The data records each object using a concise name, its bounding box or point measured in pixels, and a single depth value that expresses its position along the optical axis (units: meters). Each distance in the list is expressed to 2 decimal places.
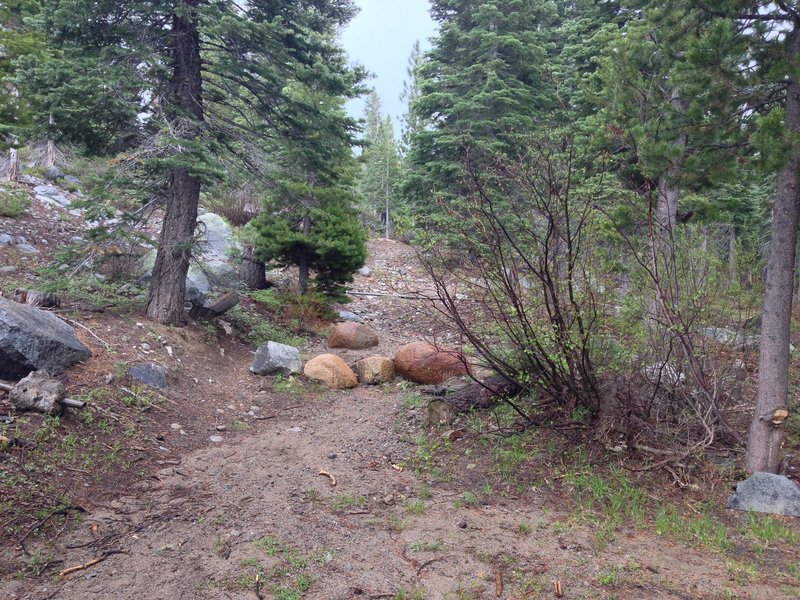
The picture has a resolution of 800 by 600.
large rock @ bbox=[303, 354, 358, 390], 8.70
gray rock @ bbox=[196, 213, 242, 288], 12.80
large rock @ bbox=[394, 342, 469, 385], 8.49
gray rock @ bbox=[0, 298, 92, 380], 5.51
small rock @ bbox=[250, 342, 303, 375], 8.82
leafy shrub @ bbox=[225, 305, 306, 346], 10.66
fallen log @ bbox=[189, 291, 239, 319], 9.82
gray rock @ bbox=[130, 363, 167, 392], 6.89
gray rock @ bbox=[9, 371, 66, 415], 5.18
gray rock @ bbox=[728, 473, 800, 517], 4.56
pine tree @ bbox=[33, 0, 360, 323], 7.89
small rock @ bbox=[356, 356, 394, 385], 8.93
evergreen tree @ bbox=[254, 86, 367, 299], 11.19
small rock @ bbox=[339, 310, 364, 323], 14.03
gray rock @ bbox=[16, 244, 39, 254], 10.69
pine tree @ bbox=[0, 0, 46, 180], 9.30
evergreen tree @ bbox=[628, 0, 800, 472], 4.88
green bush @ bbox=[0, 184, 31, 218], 12.20
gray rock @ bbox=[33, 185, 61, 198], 15.16
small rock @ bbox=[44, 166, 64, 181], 17.39
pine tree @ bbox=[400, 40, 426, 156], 19.11
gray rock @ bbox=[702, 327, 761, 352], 6.23
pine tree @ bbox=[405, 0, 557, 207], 17.27
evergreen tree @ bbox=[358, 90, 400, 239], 37.38
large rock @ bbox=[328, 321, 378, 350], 11.17
